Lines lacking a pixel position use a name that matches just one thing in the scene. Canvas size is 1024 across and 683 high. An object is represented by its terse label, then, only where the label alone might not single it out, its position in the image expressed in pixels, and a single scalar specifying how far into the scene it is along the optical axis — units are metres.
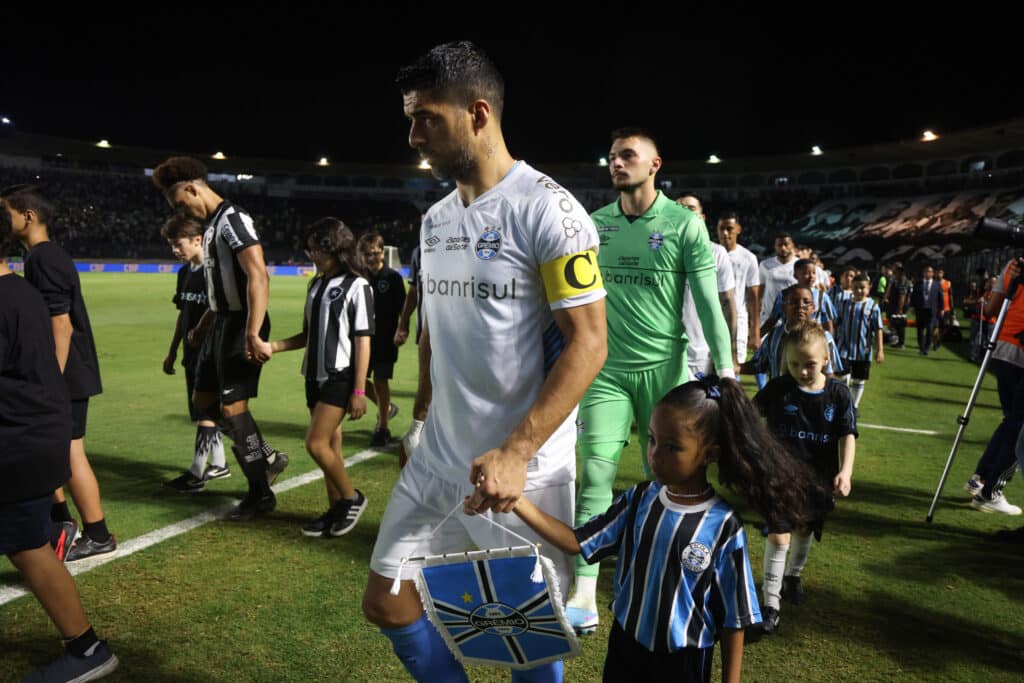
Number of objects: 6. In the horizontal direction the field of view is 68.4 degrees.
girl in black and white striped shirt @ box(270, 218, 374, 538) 4.83
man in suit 17.55
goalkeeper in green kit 4.01
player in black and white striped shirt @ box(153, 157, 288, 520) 4.78
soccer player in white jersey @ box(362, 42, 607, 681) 2.07
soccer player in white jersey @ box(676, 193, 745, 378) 5.57
